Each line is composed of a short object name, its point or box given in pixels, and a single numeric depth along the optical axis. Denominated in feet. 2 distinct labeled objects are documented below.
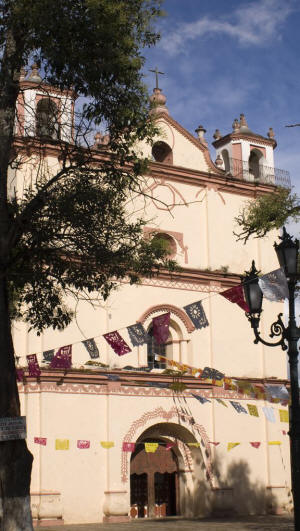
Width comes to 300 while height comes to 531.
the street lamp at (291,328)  38.86
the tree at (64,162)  39.27
